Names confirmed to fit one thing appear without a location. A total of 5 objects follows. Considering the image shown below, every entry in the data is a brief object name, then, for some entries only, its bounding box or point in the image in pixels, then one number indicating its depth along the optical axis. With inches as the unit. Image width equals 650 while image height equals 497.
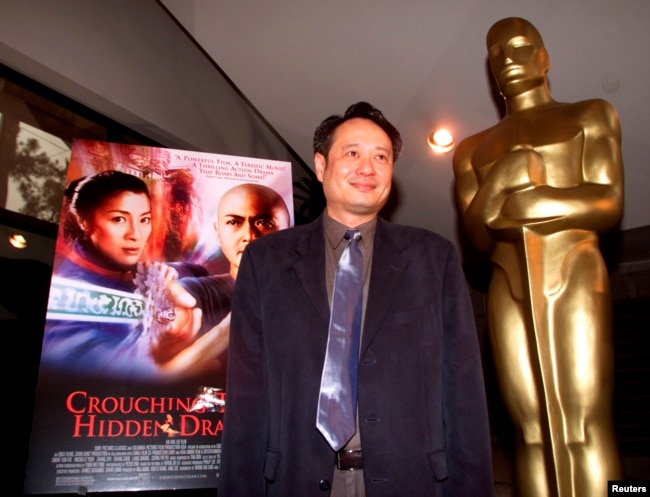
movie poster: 83.1
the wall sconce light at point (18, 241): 103.9
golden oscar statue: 94.3
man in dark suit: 53.4
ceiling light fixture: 145.9
